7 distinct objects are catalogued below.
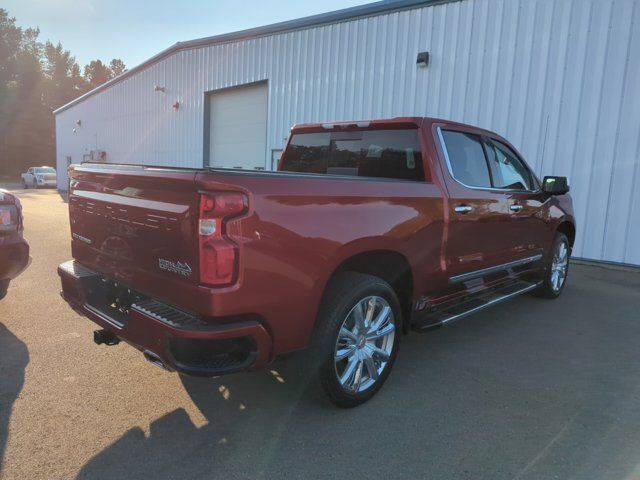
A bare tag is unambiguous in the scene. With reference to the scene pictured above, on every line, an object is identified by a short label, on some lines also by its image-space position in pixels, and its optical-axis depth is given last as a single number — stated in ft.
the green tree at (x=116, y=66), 255.09
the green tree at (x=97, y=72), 236.63
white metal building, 26.84
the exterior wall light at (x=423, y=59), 32.81
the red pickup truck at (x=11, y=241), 13.80
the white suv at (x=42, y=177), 101.43
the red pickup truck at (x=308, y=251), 7.69
